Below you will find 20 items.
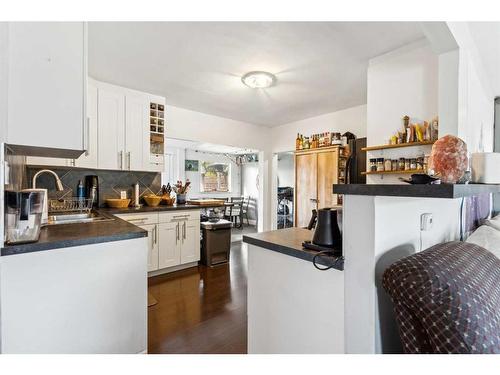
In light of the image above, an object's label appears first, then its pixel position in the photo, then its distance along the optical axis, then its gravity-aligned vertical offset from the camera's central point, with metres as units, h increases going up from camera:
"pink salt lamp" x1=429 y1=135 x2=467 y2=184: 0.98 +0.11
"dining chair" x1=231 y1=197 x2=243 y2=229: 7.66 -0.75
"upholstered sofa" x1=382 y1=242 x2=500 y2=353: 0.71 -0.35
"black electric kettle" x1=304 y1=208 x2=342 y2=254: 1.16 -0.20
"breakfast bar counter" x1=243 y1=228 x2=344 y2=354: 1.09 -0.54
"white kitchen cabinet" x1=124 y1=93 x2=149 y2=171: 3.39 +0.75
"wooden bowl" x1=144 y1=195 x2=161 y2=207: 3.59 -0.19
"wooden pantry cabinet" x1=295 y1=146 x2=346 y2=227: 4.07 +0.16
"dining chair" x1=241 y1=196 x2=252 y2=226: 8.48 -0.61
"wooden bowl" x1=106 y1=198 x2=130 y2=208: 3.27 -0.21
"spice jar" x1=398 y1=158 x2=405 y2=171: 2.38 +0.22
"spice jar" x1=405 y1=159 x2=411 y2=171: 2.35 +0.21
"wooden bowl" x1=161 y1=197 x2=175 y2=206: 3.77 -0.21
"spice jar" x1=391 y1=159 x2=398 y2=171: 2.44 +0.22
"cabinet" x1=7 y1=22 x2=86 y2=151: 1.19 +0.51
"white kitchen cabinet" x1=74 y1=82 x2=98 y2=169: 3.05 +0.67
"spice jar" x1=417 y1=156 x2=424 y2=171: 2.26 +0.22
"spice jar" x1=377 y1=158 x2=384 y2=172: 2.54 +0.23
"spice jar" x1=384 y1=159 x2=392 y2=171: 2.48 +0.22
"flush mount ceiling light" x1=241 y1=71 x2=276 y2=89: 2.86 +1.26
